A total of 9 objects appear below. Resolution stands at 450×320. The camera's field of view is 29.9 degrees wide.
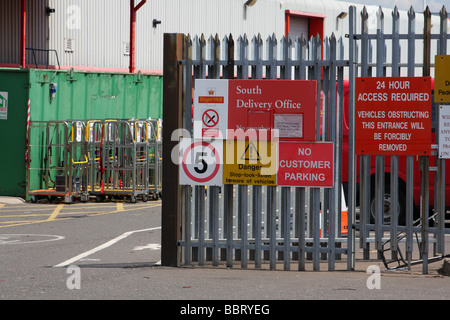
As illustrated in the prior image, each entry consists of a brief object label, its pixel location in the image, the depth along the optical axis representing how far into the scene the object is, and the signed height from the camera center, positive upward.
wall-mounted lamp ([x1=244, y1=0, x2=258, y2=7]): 35.62 +6.48
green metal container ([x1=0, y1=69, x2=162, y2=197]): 19.33 +1.36
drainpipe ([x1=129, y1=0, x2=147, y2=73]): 29.88 +4.42
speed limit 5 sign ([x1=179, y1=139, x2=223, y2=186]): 8.96 -0.06
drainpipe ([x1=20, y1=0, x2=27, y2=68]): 26.33 +3.89
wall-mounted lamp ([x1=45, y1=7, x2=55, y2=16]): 29.19 +5.00
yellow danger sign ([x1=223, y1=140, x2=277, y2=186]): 8.84 -0.06
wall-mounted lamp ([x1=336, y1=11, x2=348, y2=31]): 41.09 +6.86
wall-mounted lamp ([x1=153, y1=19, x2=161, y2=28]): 31.99 +5.05
